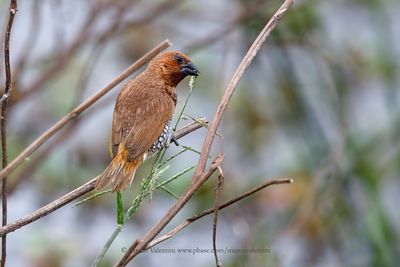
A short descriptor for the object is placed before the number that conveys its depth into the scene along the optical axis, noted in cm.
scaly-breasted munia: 668
